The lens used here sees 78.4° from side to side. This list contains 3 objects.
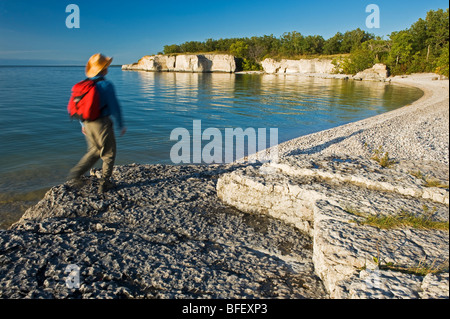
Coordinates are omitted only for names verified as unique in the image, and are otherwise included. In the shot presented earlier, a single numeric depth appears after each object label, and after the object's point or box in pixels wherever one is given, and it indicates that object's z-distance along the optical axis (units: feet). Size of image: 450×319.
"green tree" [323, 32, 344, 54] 336.08
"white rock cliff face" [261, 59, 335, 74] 291.46
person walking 13.89
